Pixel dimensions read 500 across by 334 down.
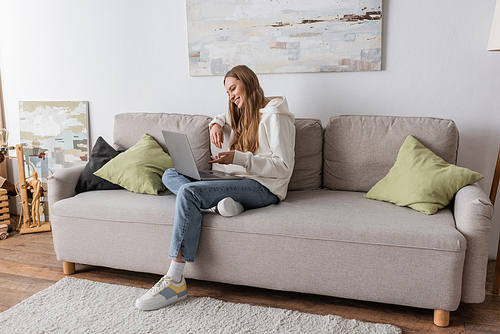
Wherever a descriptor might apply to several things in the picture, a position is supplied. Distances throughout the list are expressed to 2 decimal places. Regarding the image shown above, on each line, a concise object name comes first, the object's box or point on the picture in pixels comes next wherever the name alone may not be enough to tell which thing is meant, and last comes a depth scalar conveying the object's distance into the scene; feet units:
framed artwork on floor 10.68
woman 6.30
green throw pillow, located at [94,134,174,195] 7.80
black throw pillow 8.16
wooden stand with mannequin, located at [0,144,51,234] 10.07
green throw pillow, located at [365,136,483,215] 6.30
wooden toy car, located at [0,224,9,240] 9.70
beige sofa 5.60
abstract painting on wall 8.11
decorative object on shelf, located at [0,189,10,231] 10.06
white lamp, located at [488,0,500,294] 6.51
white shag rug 5.67
